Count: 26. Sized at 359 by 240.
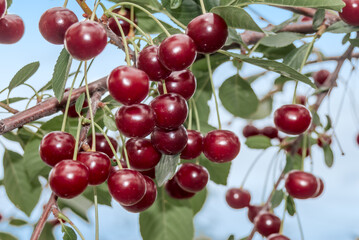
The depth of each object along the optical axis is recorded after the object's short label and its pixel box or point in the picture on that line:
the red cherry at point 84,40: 0.42
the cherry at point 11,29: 0.53
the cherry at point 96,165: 0.44
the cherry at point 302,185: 0.59
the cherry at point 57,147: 0.45
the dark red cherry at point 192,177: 0.52
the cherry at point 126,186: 0.44
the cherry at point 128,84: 0.43
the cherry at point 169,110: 0.44
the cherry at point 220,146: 0.49
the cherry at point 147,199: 0.47
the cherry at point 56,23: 0.45
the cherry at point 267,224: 0.62
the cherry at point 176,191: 0.55
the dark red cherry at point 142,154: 0.47
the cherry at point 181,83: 0.46
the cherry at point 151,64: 0.44
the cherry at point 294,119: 0.54
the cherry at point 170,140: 0.46
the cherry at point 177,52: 0.43
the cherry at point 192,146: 0.49
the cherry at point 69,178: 0.43
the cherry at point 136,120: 0.44
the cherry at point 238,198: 0.70
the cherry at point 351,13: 0.53
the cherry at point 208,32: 0.44
